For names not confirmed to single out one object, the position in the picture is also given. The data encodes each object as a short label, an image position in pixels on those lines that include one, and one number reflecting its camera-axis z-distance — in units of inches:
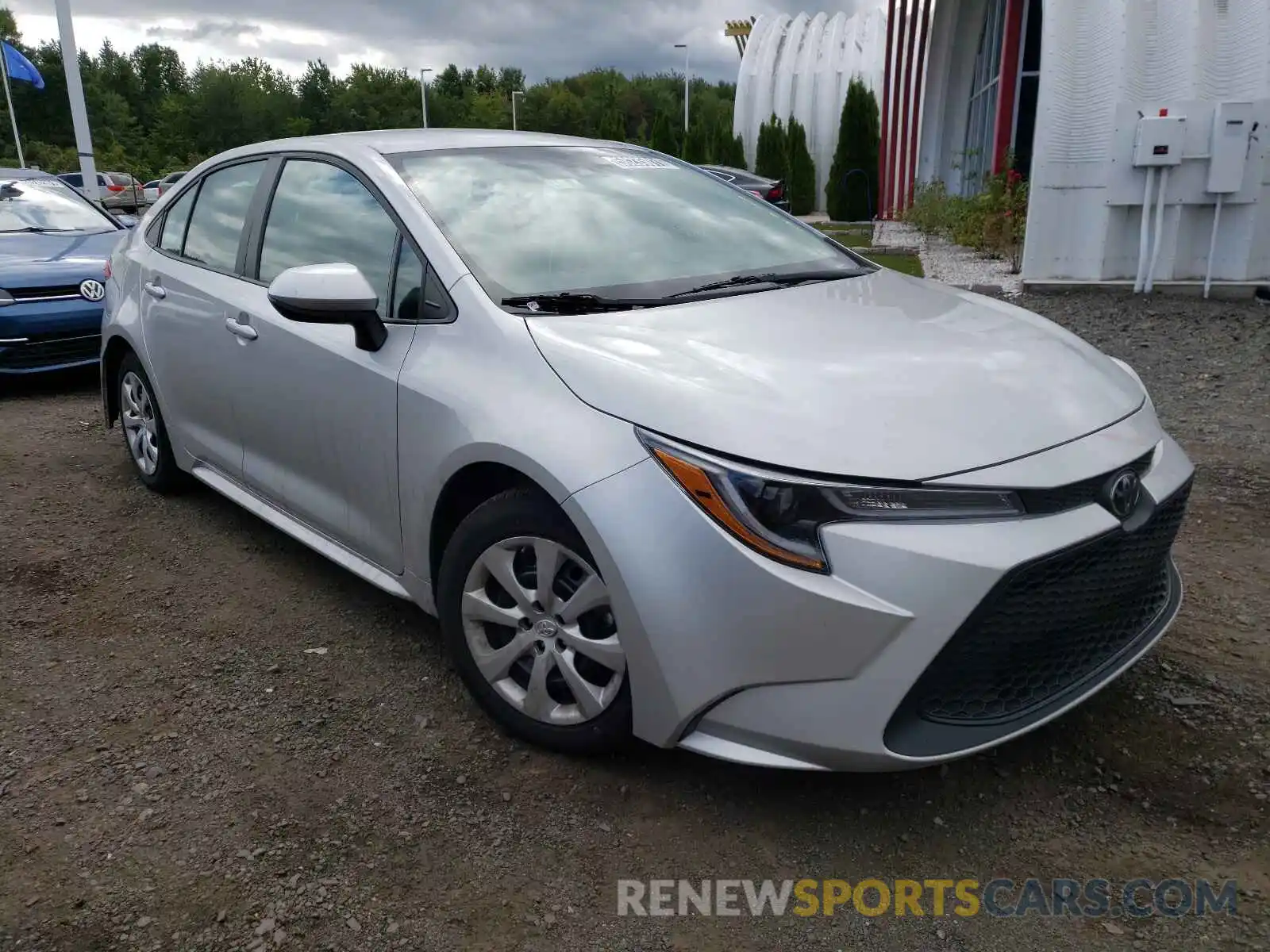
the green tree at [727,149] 1264.8
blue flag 819.7
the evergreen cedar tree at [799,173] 1165.1
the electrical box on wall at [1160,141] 352.5
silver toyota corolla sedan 84.5
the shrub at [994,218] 460.1
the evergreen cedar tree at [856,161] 1045.2
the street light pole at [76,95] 548.7
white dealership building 354.6
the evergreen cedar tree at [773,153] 1171.9
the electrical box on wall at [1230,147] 345.4
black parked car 819.4
